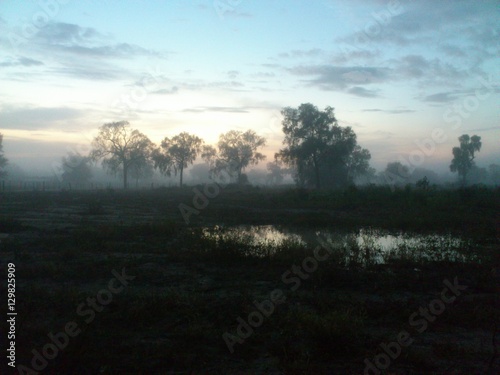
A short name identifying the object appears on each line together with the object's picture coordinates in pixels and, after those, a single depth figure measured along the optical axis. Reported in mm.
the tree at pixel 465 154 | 83812
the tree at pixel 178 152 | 75250
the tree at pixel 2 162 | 63344
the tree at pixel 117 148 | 71062
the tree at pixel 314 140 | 51531
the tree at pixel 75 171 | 101500
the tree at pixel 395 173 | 73288
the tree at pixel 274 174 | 149112
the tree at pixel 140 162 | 74500
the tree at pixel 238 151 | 76250
